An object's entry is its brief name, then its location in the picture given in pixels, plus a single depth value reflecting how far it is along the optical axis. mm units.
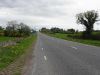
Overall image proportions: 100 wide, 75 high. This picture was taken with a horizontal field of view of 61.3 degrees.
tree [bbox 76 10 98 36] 35741
